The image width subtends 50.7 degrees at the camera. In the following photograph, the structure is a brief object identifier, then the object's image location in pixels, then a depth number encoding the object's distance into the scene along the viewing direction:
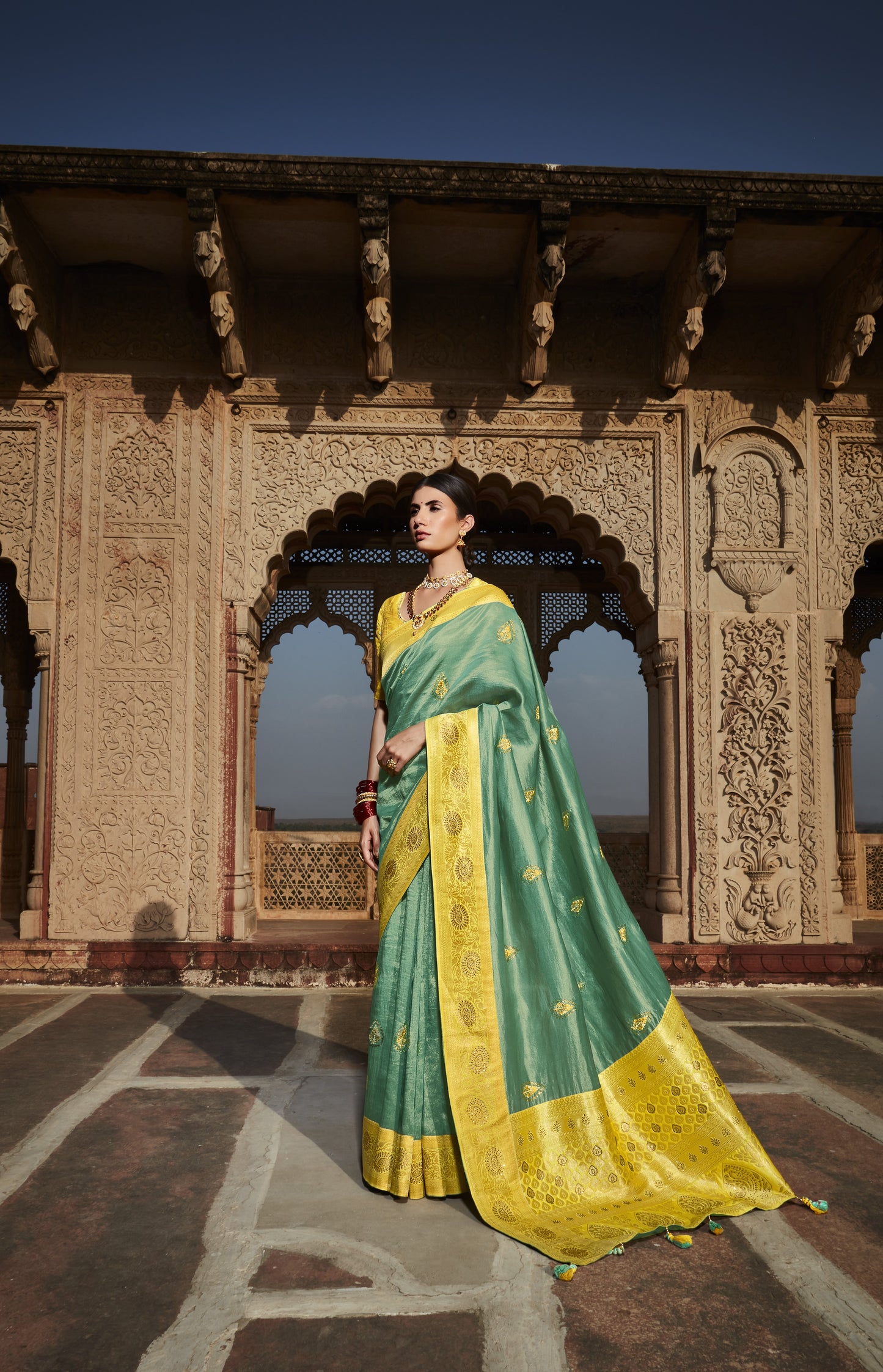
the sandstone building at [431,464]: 5.03
